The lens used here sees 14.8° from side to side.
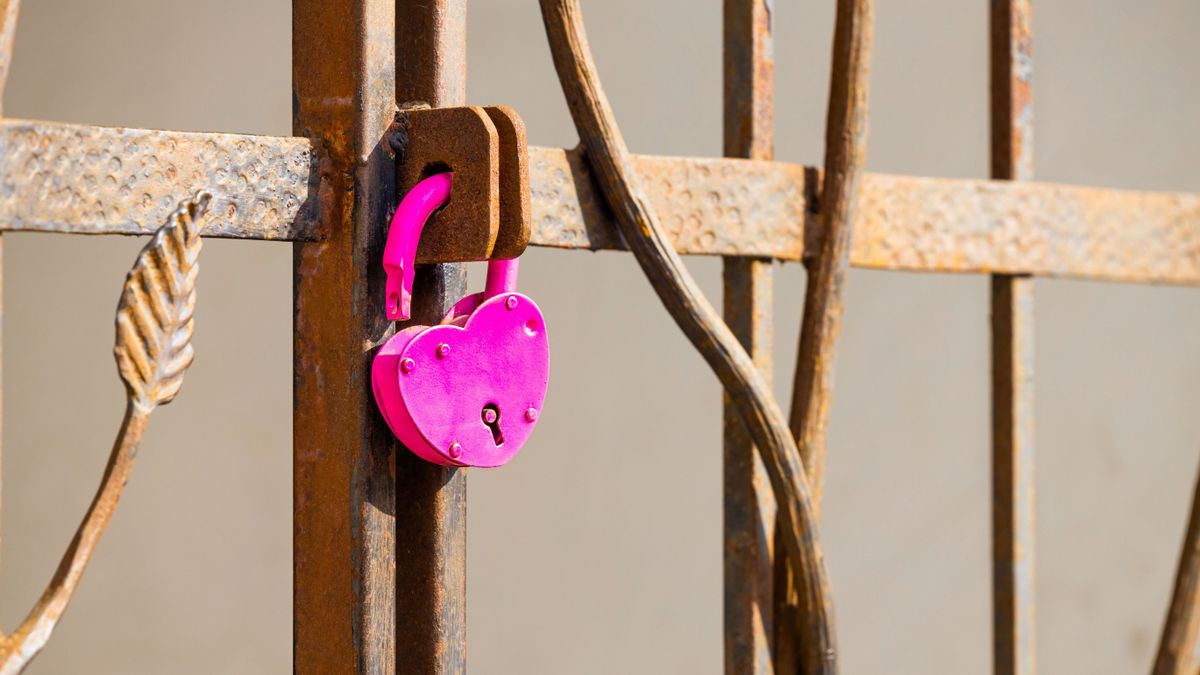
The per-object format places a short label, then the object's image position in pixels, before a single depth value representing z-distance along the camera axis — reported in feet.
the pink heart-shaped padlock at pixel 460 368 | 5.56
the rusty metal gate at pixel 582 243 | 5.52
